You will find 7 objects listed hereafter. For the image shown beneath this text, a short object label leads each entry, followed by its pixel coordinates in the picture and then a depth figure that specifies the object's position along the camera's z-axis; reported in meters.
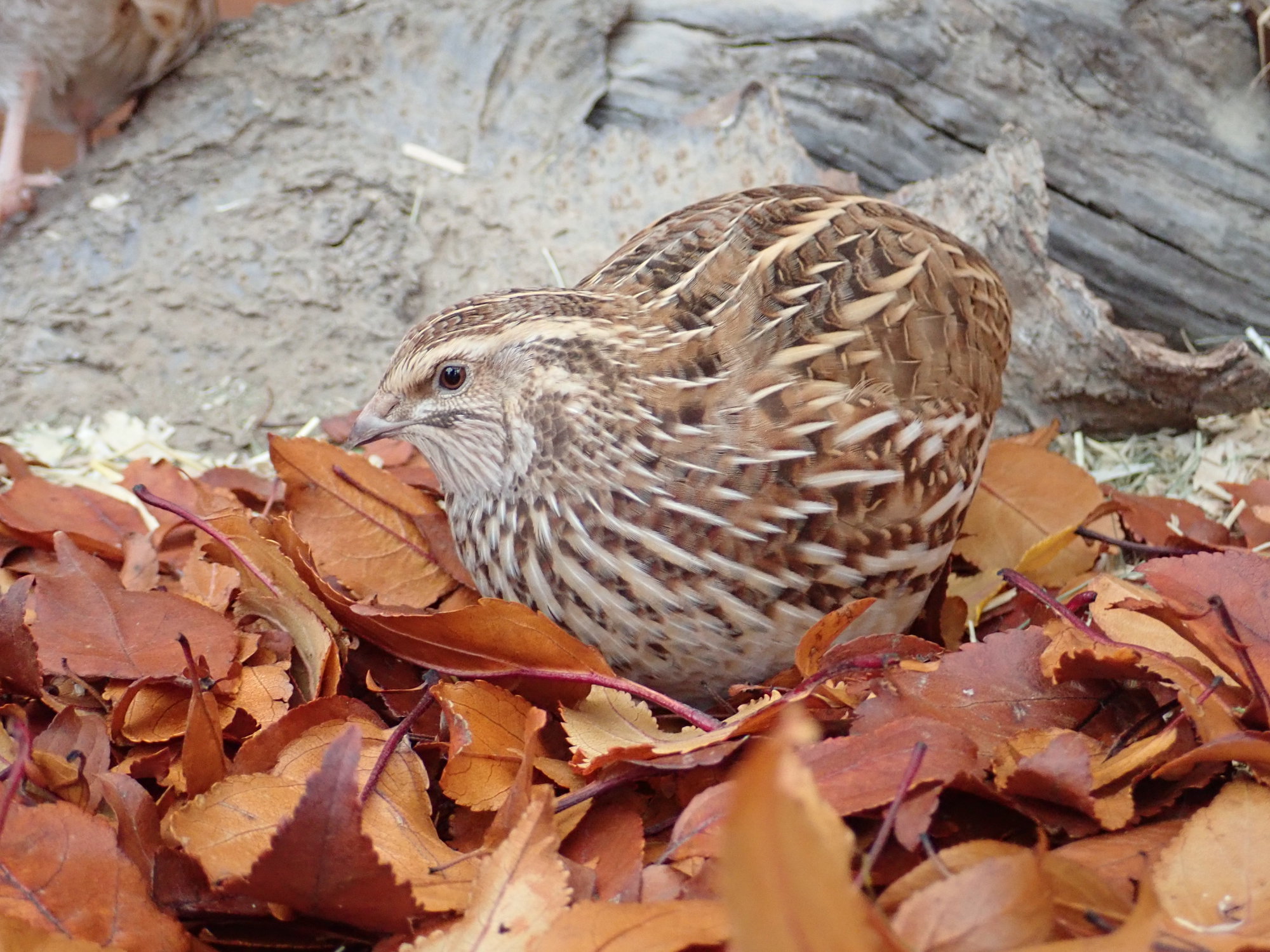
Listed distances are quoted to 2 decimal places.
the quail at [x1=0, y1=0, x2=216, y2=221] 0.76
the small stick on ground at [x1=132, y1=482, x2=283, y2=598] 0.61
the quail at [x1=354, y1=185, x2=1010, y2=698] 0.60
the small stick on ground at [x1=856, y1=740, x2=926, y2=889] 0.55
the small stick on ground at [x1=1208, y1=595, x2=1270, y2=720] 0.58
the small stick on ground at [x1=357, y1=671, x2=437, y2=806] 0.58
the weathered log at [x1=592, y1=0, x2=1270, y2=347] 0.71
